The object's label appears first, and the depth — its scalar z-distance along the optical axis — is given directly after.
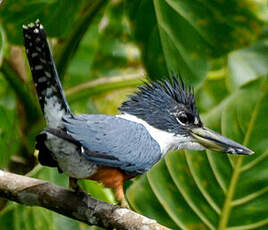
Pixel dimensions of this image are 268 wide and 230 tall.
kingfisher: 4.29
